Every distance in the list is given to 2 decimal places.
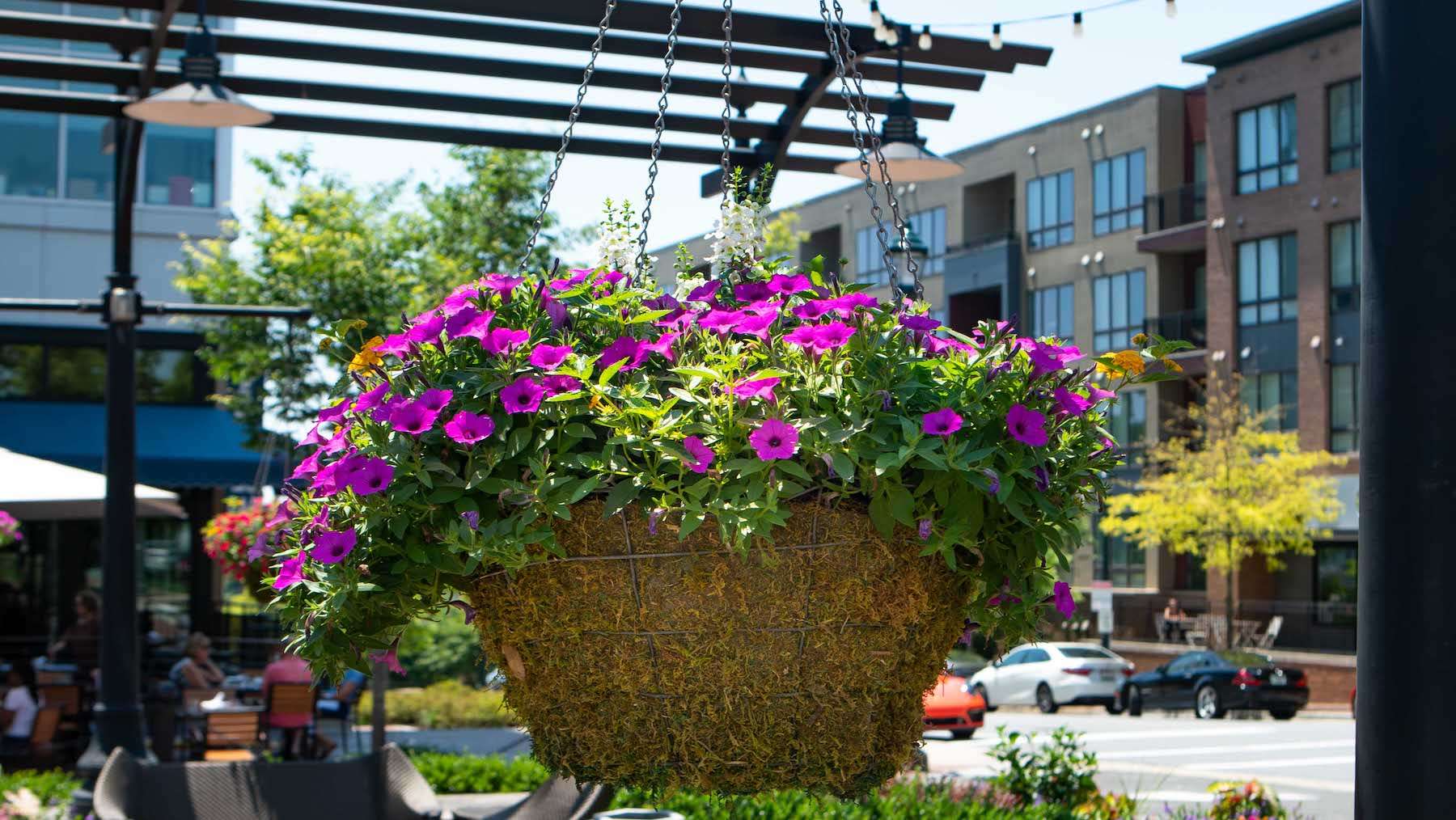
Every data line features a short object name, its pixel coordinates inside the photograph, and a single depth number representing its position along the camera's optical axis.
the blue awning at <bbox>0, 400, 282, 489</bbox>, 23.23
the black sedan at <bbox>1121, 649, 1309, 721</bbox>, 28.41
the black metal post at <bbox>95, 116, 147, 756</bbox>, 9.51
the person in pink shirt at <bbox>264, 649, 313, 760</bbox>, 13.97
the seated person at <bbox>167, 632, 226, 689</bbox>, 15.91
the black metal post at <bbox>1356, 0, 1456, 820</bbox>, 2.48
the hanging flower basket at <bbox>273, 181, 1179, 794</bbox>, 2.43
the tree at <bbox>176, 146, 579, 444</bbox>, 23.36
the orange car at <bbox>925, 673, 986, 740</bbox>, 24.80
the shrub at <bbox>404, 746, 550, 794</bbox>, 12.45
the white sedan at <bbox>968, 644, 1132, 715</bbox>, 31.28
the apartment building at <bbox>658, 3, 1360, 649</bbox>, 37.25
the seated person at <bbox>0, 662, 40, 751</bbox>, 13.38
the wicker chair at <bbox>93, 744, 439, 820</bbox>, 7.31
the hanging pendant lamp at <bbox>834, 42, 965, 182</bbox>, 7.67
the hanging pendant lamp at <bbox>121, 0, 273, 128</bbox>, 7.22
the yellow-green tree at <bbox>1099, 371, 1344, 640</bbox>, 35.03
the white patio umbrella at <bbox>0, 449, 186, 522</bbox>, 13.38
